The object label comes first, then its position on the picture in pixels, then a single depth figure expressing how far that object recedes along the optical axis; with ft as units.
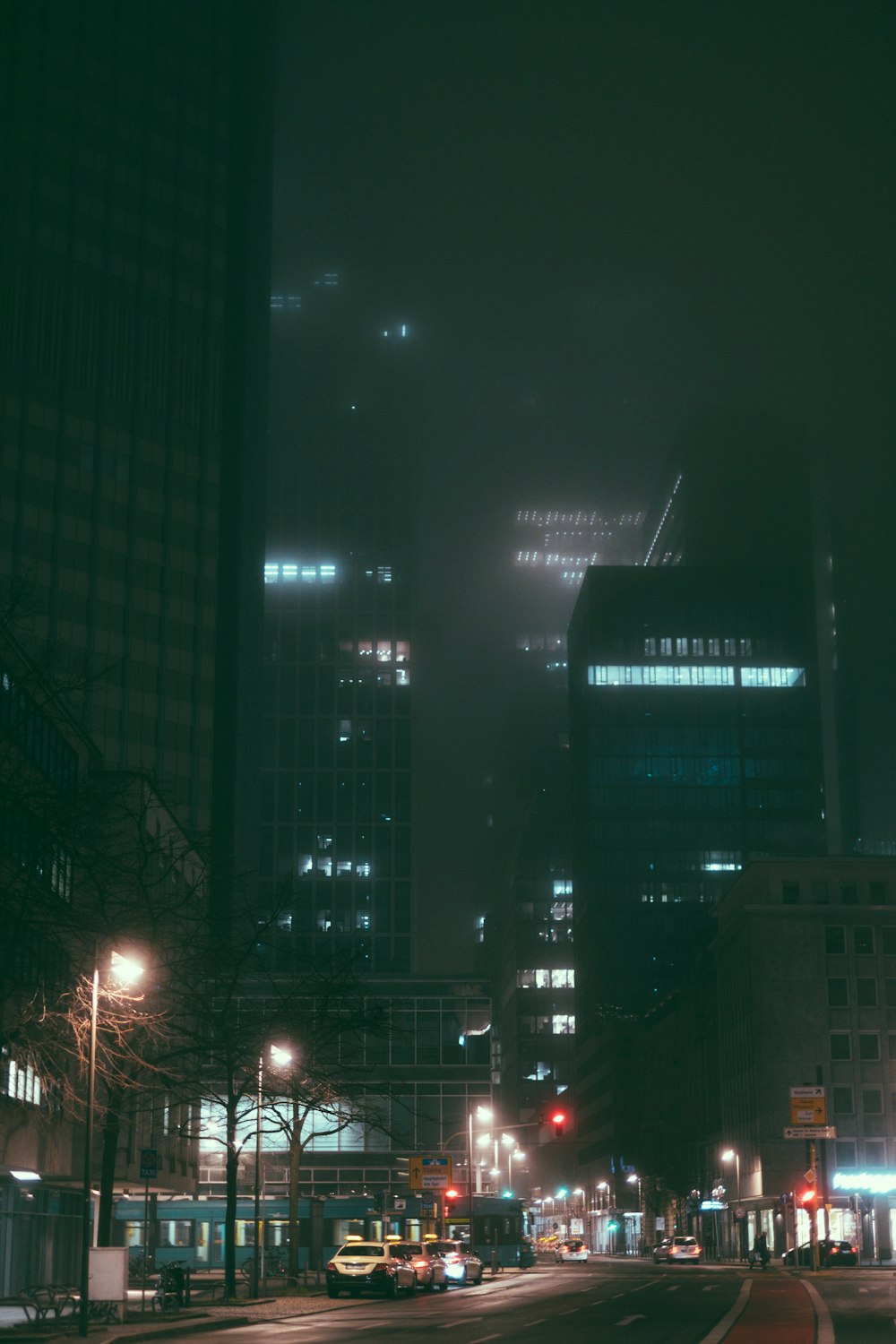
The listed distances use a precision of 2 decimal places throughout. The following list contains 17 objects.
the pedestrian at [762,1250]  297.37
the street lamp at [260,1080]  178.58
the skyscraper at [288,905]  216.74
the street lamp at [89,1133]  115.98
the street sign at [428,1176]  271.28
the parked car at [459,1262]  223.92
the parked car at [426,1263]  205.87
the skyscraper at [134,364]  419.54
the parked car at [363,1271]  187.32
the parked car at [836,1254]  302.04
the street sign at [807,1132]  244.83
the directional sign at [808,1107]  246.06
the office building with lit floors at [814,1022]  410.72
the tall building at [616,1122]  619.42
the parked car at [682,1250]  355.15
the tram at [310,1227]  298.35
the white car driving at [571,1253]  369.30
